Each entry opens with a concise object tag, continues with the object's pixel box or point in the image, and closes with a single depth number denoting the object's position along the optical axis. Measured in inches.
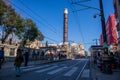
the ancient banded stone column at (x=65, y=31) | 1757.2
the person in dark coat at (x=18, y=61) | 197.0
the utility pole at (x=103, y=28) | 267.9
